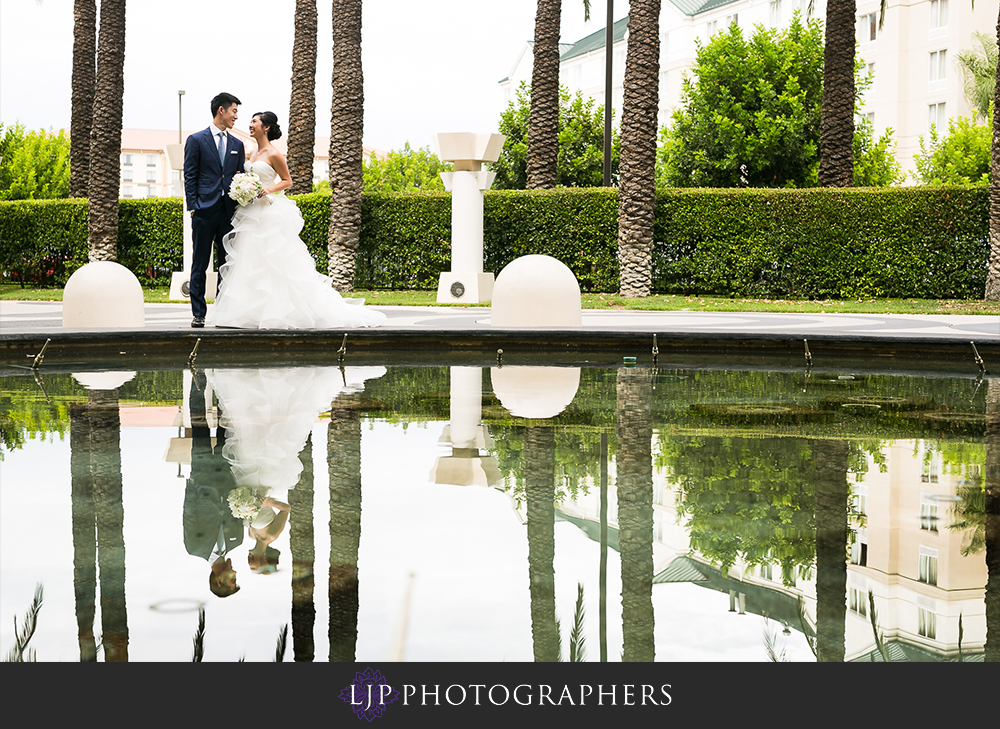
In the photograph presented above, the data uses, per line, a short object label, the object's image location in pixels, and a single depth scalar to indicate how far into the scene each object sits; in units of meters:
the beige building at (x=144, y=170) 115.56
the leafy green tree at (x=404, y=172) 70.81
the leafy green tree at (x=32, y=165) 47.34
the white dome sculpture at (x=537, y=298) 11.13
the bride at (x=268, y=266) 10.01
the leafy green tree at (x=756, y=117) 33.31
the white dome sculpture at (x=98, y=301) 10.87
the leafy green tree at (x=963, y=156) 42.88
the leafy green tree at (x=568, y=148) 36.94
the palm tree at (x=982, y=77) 40.06
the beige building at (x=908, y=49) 50.62
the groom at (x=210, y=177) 9.93
